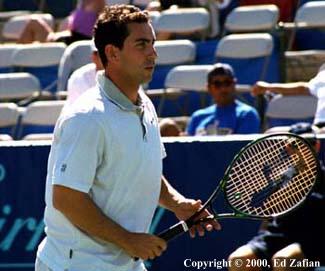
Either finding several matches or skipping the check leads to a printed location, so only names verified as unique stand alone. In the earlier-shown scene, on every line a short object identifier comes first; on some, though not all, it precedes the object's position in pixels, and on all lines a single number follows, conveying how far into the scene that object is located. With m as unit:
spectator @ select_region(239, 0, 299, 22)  21.70
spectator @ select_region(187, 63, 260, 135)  16.75
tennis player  7.88
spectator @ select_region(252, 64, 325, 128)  14.33
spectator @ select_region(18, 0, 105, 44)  21.91
